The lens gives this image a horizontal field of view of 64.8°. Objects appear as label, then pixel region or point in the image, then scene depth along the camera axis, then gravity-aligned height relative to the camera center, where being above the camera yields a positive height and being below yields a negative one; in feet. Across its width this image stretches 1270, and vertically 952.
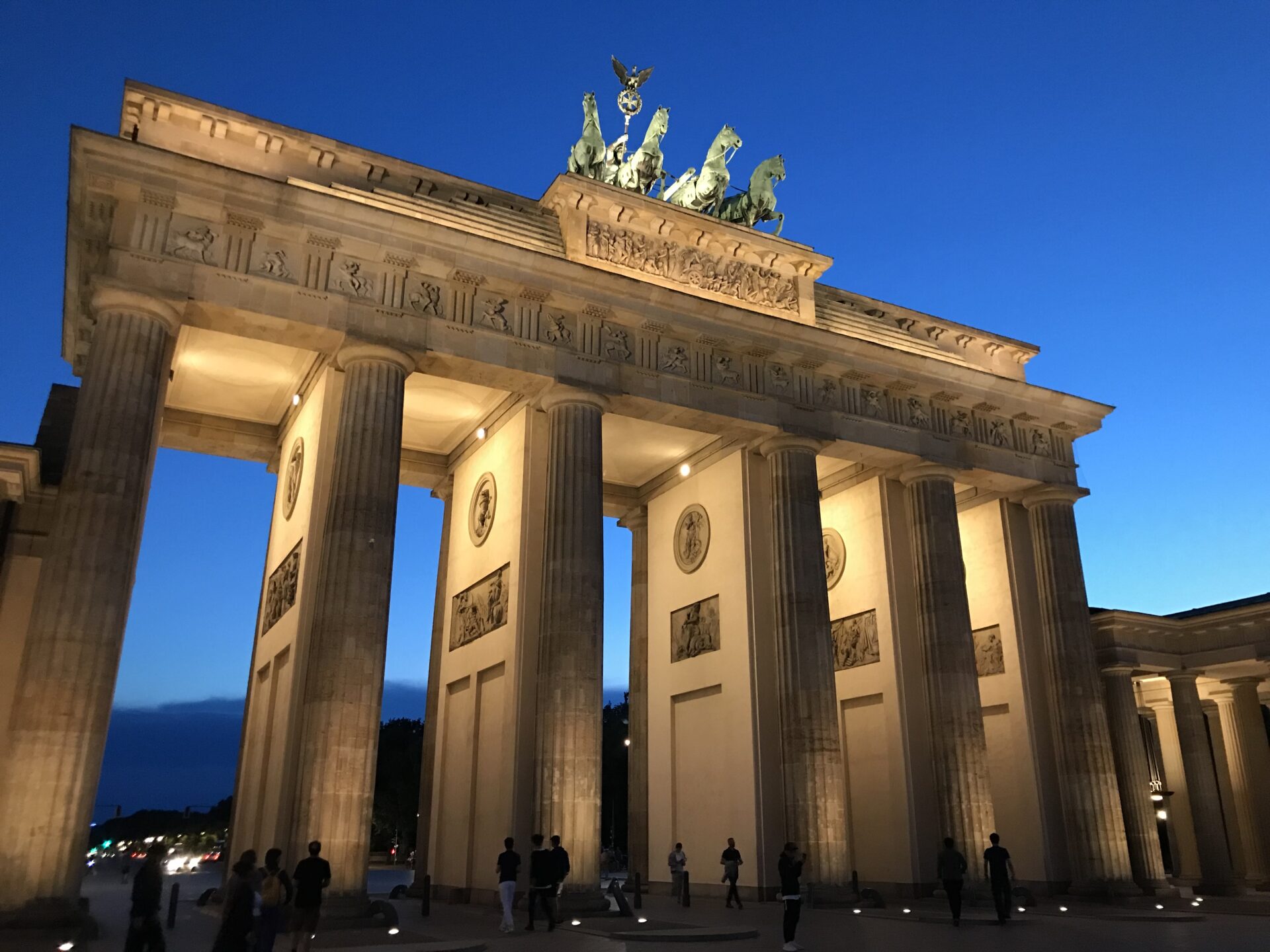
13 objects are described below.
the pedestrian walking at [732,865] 66.13 -2.57
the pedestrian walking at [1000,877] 57.62 -2.90
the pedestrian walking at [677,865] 72.95 -2.83
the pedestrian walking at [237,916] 28.91 -2.50
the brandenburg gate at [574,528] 56.44 +20.88
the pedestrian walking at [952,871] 55.06 -2.48
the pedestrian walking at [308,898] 36.29 -2.48
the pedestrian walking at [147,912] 32.58 -2.65
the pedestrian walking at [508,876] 50.16 -2.45
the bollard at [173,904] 52.31 -3.96
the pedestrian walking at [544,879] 51.34 -2.61
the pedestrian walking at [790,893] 43.11 -2.85
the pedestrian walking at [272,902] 34.09 -2.52
